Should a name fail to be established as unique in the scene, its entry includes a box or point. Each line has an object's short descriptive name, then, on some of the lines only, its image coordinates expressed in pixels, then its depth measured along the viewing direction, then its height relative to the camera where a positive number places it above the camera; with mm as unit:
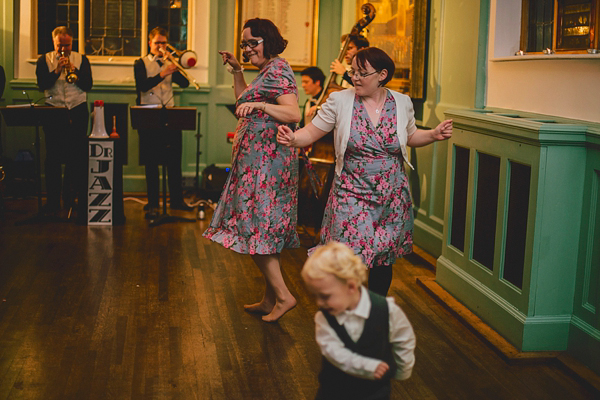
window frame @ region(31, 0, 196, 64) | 8008 +457
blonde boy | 1931 -641
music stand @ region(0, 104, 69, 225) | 6223 -334
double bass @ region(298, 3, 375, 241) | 5656 -647
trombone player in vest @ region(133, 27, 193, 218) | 6973 -491
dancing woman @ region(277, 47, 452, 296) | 3365 -272
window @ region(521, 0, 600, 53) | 3600 +343
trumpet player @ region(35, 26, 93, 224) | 6867 -284
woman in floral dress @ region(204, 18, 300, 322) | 3771 -444
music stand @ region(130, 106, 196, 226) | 6512 -332
